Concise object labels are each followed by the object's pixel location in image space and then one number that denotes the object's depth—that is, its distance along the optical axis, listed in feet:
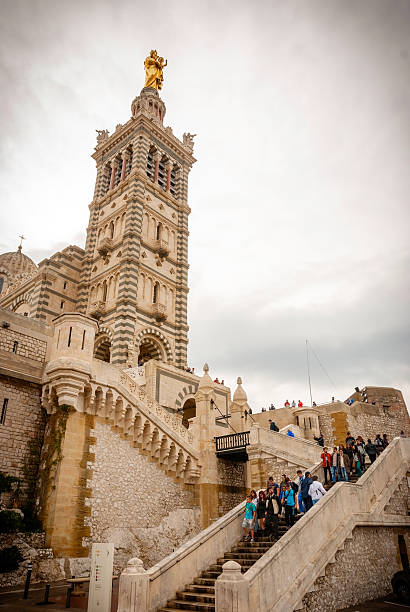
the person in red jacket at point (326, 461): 45.01
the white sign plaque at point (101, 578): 30.78
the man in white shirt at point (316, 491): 37.06
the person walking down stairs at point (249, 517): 38.19
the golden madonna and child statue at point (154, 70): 141.18
